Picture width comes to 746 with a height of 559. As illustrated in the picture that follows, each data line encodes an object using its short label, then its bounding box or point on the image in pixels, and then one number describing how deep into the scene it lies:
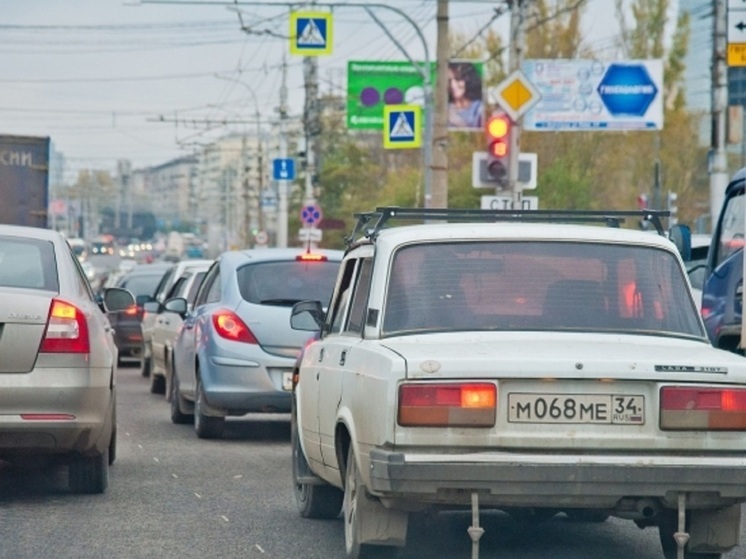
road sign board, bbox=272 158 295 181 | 58.44
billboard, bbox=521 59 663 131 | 47.62
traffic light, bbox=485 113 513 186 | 23.62
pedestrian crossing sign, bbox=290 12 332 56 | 38.47
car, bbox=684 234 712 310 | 18.70
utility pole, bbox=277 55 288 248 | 66.06
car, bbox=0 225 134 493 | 10.30
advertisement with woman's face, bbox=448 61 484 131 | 43.19
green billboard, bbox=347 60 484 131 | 58.98
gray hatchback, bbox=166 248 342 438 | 15.12
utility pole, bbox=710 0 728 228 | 30.55
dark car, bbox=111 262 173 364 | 28.39
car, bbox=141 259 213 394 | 21.97
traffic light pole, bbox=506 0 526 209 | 32.28
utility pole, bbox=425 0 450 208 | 31.78
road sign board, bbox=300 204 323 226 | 47.41
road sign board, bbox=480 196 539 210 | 23.80
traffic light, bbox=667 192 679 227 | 55.65
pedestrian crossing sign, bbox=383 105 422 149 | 37.25
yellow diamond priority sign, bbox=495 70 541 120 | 23.77
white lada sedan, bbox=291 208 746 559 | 7.47
